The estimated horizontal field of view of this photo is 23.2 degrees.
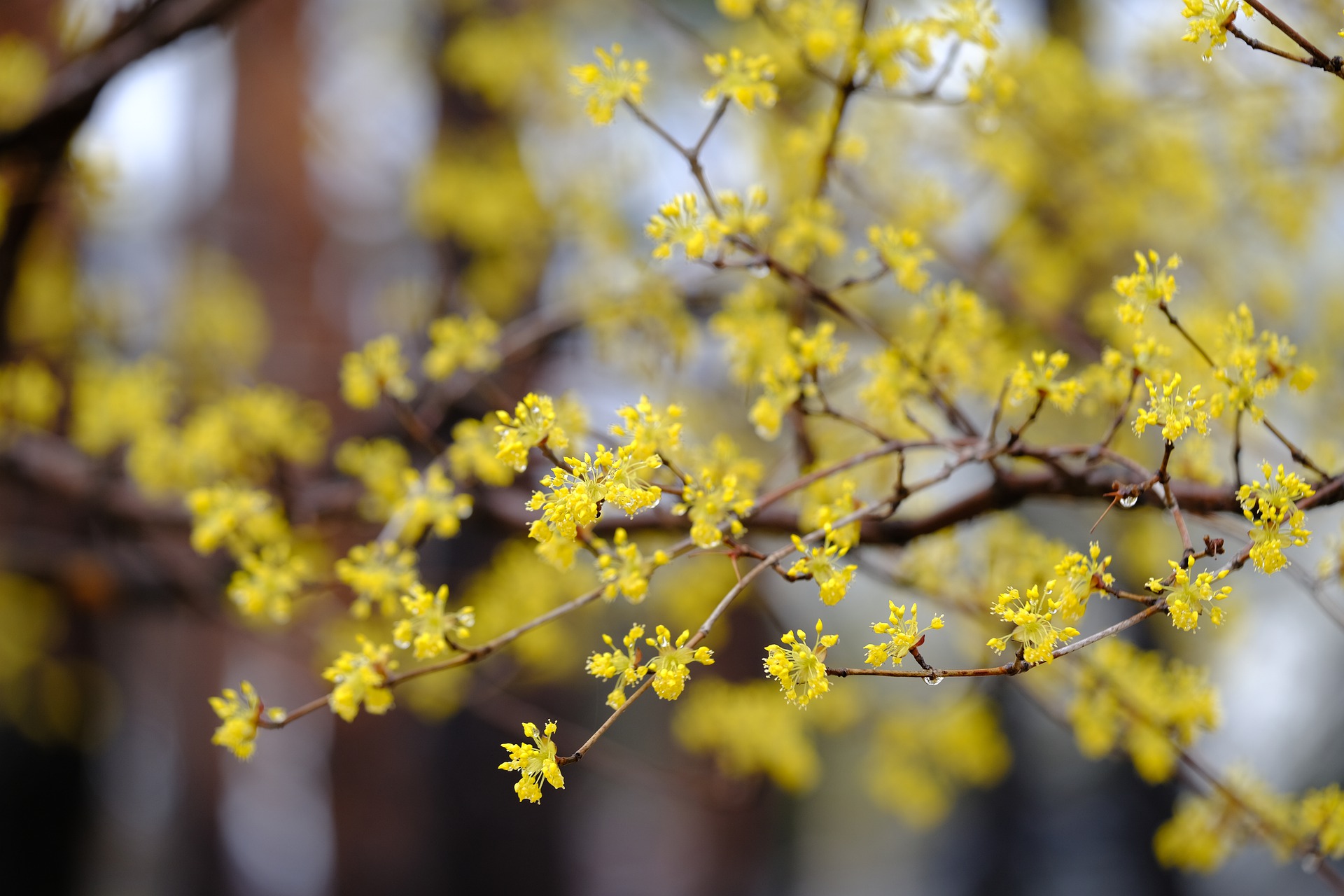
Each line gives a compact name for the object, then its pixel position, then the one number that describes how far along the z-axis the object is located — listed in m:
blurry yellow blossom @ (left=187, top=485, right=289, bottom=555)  0.98
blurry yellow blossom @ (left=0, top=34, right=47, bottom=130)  1.33
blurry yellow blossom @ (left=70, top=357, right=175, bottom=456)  1.17
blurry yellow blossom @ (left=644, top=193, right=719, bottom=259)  0.88
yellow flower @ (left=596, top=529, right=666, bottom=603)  0.85
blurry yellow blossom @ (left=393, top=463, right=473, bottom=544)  0.95
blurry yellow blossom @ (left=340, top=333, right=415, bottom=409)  0.98
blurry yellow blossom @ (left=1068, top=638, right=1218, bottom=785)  0.96
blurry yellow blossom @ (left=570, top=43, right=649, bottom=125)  0.90
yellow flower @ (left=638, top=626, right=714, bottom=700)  0.83
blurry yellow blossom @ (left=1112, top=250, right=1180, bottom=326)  0.86
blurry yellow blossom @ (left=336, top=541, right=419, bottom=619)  0.93
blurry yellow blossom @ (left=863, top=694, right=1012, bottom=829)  1.31
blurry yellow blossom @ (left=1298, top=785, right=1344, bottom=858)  0.93
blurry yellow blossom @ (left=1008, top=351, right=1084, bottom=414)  0.88
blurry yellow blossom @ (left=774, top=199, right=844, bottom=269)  0.97
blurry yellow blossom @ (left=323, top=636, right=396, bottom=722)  0.87
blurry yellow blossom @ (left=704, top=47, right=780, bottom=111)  0.89
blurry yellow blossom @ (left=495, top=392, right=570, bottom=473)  0.85
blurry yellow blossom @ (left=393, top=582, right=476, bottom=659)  0.86
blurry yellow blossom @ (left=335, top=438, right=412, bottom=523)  1.02
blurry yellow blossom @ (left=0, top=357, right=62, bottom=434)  1.33
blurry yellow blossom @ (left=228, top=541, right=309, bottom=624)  0.95
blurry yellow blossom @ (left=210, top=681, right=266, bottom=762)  0.87
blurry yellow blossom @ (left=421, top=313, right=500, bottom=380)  0.99
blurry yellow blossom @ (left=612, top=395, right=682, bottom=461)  0.86
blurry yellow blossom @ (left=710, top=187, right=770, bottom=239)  0.90
